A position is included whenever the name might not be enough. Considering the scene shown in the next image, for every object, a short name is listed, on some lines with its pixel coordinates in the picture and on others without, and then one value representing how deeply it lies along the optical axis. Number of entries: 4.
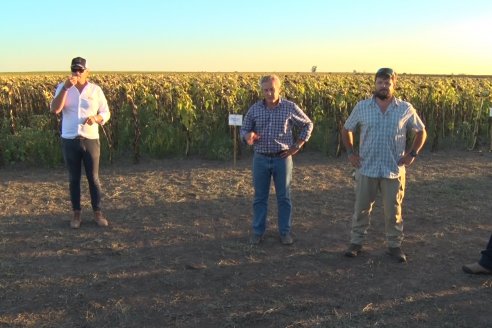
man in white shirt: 5.69
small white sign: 9.03
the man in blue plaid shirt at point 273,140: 5.40
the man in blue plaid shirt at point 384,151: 4.89
